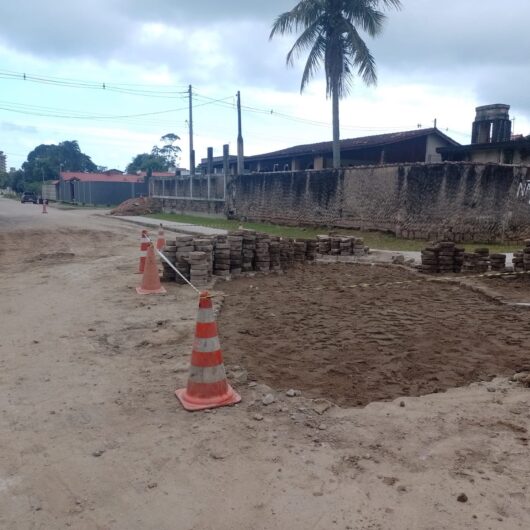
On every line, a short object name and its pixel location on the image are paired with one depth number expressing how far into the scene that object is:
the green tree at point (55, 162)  75.25
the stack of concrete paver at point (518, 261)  8.59
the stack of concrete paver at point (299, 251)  10.40
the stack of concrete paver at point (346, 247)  12.00
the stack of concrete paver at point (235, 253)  8.88
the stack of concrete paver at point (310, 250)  10.87
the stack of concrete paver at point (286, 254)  9.80
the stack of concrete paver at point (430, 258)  9.34
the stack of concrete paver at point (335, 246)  12.03
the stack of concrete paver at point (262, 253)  9.20
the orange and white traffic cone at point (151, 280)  7.29
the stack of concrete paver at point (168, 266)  8.12
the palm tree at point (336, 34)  21.55
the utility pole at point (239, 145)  27.76
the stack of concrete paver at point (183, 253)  8.21
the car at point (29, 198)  53.24
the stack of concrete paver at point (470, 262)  9.27
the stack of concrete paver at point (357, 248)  12.11
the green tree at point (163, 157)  75.56
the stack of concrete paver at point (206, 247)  8.23
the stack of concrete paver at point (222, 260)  8.59
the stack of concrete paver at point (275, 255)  9.49
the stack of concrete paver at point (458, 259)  9.46
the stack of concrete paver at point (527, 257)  8.34
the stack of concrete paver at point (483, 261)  9.21
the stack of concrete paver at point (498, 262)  8.94
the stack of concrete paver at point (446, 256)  9.34
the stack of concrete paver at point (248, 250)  9.09
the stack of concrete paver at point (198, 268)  7.92
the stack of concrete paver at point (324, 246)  12.18
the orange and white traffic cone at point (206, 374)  3.48
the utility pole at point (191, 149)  31.09
